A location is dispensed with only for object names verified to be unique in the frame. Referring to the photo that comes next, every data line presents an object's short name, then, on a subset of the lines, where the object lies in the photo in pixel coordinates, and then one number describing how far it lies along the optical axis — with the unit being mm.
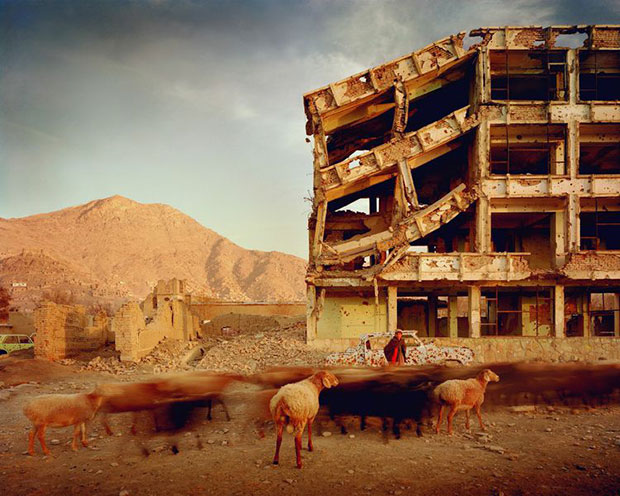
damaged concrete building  24016
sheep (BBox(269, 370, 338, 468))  7512
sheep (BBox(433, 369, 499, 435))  9297
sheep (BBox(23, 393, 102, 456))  8242
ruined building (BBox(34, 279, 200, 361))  21750
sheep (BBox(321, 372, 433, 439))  9883
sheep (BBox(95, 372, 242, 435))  9062
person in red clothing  13117
